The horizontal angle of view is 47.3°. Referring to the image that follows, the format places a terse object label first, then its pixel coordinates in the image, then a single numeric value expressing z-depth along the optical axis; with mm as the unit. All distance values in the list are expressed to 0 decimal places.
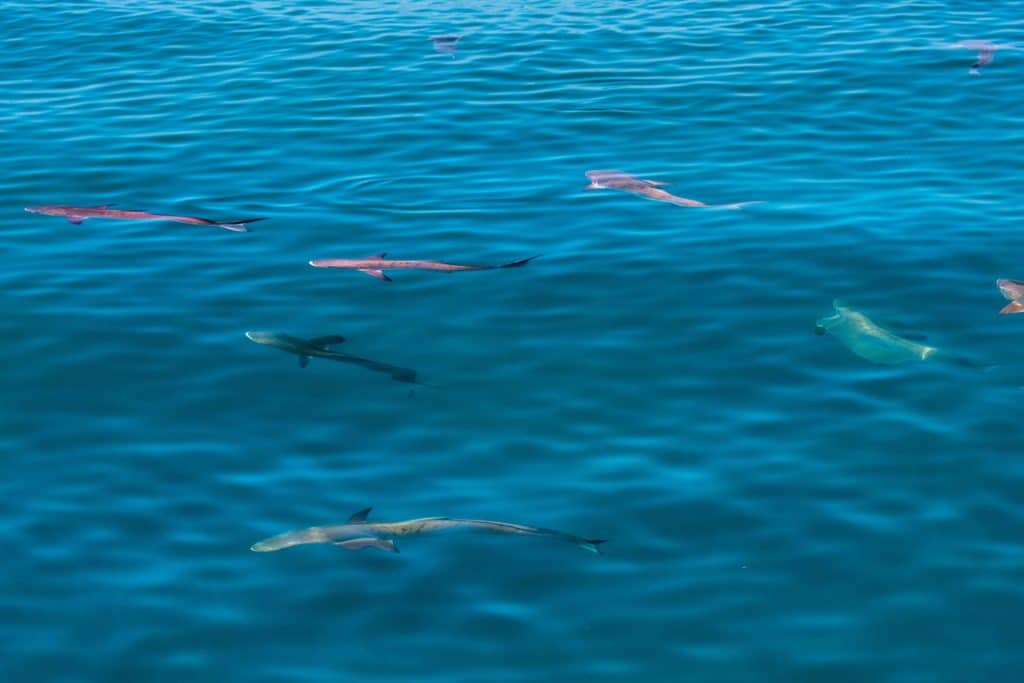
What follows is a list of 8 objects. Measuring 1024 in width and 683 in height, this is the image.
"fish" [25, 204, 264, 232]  11461
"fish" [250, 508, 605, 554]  6738
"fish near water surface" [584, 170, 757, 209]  12078
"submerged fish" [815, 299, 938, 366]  8781
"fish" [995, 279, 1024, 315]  9398
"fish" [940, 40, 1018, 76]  16719
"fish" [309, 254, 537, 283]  10023
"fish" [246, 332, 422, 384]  8703
